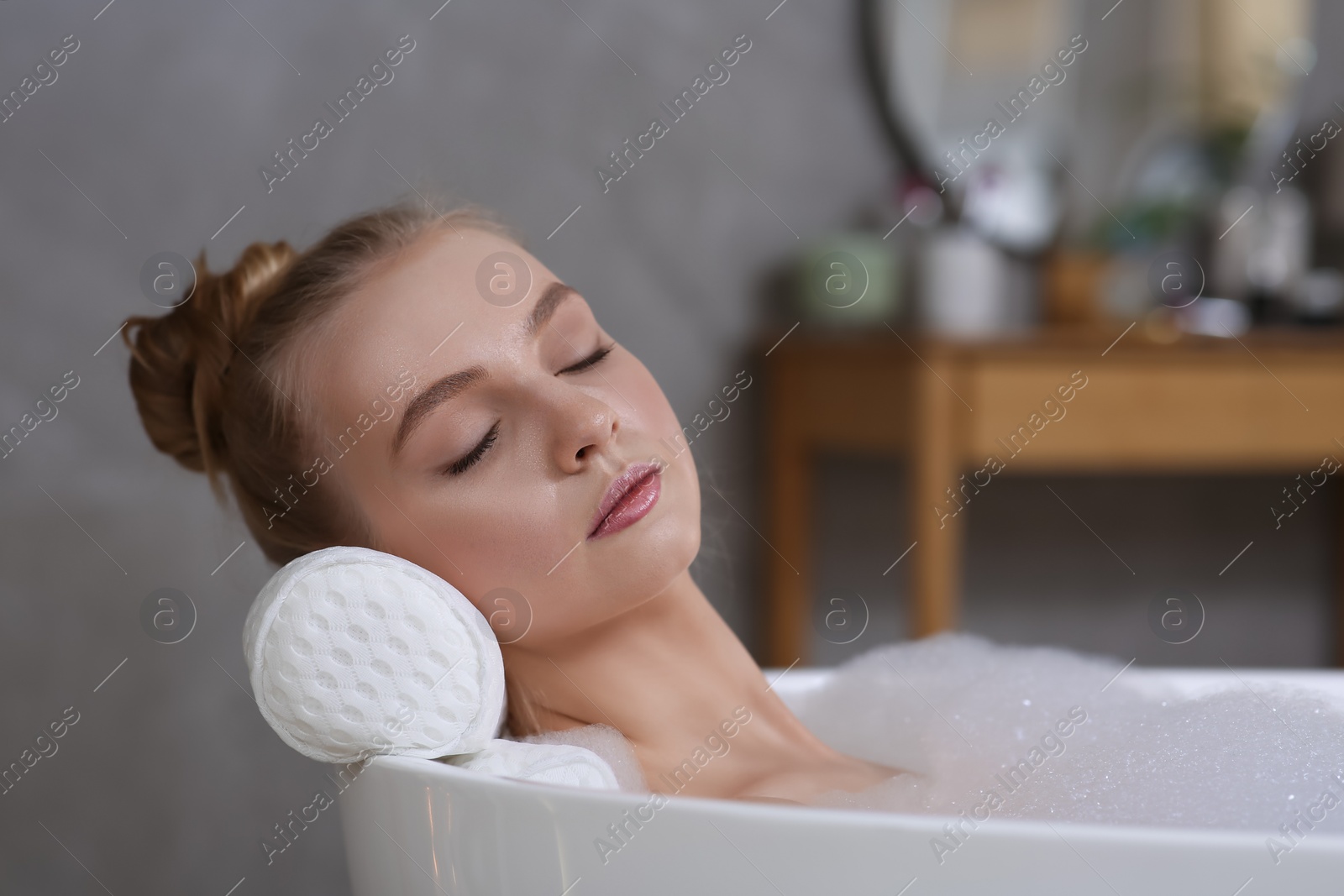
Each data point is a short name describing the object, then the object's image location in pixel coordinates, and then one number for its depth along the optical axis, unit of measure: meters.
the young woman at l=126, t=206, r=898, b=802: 1.41
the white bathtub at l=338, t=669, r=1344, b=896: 1.26
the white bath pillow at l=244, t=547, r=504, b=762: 1.35
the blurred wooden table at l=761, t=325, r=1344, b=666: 2.16
